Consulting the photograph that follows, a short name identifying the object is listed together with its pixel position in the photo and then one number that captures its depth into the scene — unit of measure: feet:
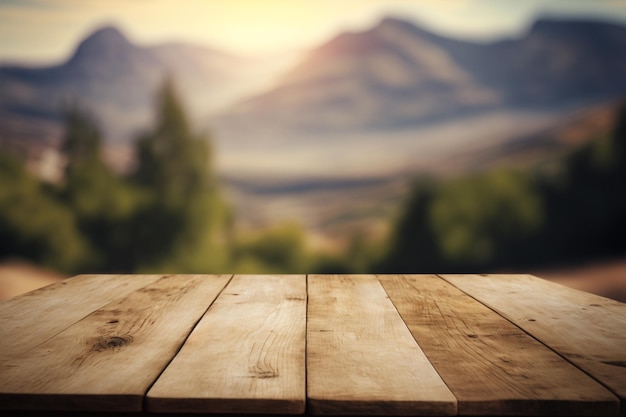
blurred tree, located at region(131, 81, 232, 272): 47.26
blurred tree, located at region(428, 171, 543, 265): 47.42
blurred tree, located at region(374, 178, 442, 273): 46.93
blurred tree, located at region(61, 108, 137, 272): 44.91
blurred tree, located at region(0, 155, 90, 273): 45.52
